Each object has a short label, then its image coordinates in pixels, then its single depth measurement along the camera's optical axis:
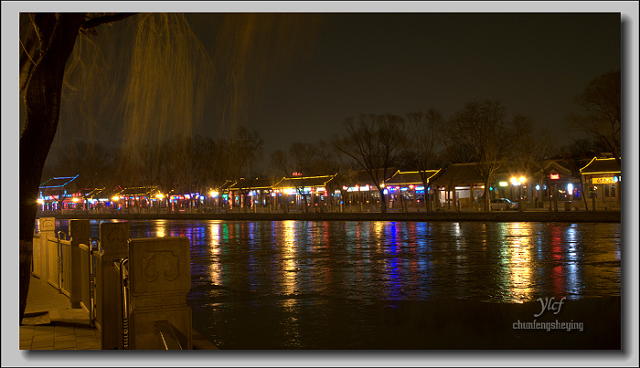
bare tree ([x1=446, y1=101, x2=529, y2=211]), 43.41
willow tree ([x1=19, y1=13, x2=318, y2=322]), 6.81
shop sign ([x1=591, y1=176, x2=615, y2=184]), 47.29
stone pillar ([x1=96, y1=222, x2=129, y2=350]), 6.05
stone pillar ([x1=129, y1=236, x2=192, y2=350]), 4.74
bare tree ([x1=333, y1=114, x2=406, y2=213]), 49.56
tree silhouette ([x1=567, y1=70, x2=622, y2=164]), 33.09
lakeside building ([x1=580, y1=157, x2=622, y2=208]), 47.16
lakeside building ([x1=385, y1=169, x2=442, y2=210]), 58.25
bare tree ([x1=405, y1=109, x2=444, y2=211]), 47.47
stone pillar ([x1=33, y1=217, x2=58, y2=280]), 11.41
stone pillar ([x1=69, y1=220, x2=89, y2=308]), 8.35
